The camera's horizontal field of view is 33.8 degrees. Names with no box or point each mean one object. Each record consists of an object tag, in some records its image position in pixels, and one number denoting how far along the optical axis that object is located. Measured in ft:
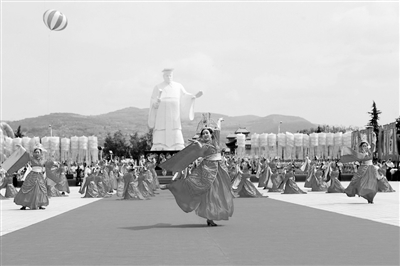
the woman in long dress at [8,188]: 93.50
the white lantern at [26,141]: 264.93
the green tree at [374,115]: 284.82
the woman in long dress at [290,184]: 97.57
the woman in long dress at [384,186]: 96.37
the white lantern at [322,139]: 245.65
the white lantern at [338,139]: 236.84
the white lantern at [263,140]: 254.27
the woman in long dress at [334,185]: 96.63
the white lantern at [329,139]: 242.17
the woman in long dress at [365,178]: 66.49
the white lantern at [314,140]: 246.27
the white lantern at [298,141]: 249.96
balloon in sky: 98.73
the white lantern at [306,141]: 249.10
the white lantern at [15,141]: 252.58
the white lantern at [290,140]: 250.78
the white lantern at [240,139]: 258.61
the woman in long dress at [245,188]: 85.54
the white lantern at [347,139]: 231.30
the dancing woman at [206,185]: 45.03
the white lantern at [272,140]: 252.62
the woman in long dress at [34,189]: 66.49
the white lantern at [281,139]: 250.96
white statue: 177.68
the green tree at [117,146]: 407.64
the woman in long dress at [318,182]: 107.24
